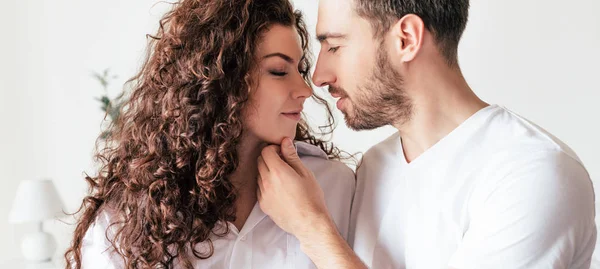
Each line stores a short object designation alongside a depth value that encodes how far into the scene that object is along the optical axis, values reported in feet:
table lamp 11.42
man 4.81
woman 5.74
